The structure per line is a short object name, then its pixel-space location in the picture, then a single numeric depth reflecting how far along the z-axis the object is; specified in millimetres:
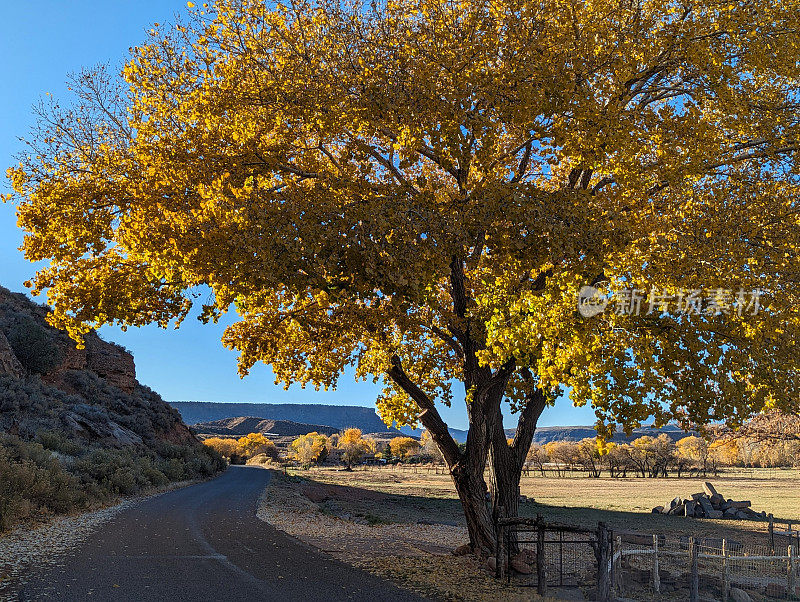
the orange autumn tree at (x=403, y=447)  145912
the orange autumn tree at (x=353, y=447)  116825
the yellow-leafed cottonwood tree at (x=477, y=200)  9930
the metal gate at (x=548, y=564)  10039
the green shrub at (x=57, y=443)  24672
